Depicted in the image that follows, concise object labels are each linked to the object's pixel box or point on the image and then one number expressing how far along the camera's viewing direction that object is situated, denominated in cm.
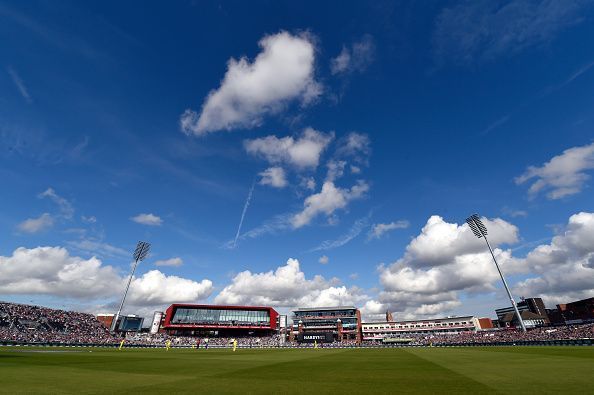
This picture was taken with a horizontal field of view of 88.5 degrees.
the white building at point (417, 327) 14238
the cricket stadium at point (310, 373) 1202
